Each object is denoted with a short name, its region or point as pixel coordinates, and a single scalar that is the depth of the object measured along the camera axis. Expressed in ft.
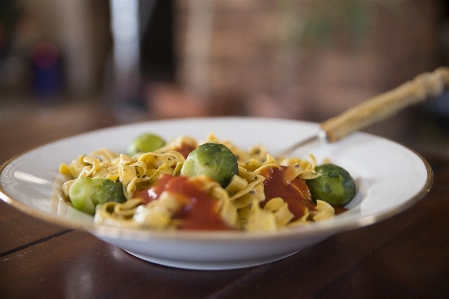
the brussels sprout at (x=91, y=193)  1.33
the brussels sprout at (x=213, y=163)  1.34
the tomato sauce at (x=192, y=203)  1.22
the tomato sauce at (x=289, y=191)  1.36
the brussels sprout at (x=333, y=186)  1.43
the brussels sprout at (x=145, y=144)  1.66
